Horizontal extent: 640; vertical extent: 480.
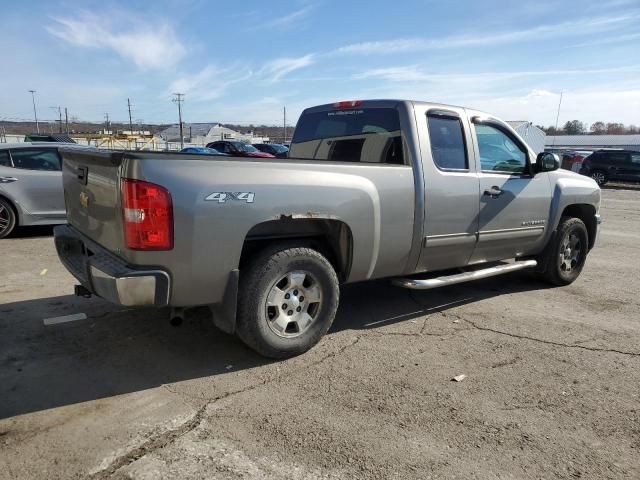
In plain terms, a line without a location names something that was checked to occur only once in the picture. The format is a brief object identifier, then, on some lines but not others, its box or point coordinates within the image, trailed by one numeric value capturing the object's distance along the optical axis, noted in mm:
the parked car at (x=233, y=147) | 26044
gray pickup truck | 3031
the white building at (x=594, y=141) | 55500
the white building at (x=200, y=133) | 97688
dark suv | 23766
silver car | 8008
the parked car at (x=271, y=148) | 29956
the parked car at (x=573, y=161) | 27938
